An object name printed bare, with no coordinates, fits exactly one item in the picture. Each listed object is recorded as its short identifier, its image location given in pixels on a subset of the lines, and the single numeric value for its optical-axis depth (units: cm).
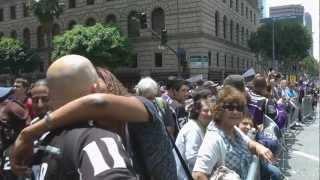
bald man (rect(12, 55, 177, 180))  124
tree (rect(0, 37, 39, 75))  3515
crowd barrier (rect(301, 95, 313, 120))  1370
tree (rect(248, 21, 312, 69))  3825
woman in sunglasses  232
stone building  2962
